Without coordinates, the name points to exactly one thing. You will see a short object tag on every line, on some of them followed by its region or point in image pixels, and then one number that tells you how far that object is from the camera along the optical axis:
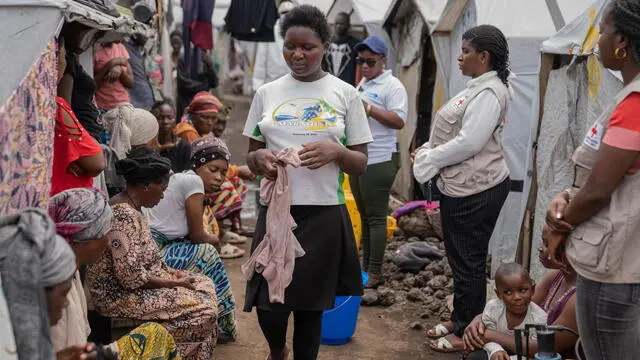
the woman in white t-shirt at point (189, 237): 4.48
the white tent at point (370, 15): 11.30
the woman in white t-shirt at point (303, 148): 3.36
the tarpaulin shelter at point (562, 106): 4.59
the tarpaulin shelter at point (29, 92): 2.38
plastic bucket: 4.54
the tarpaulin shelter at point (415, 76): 9.11
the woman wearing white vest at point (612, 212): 2.33
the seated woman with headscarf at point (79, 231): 2.58
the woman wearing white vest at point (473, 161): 4.19
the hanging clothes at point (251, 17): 10.95
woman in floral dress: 3.59
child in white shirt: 3.65
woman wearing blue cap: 5.66
